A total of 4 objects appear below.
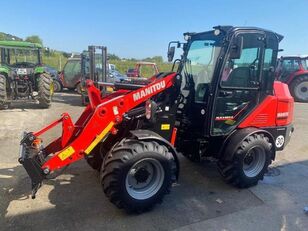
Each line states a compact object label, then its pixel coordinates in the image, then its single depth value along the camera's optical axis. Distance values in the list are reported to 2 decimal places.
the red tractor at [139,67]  12.02
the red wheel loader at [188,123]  2.72
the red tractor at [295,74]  11.00
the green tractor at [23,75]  7.99
